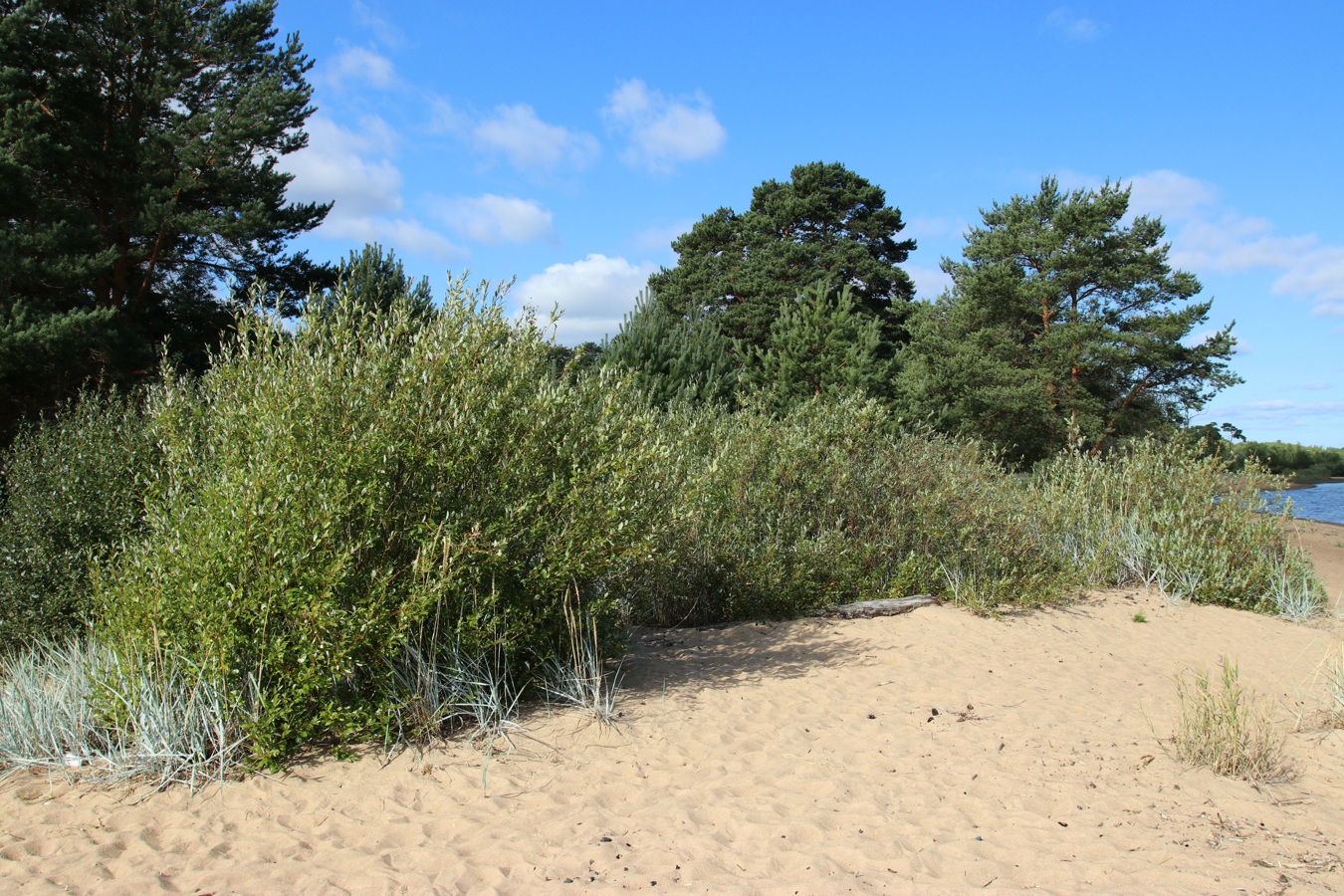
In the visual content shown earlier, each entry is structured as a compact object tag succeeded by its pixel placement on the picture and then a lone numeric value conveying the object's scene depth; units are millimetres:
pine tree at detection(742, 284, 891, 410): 17062
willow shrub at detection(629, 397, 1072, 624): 7875
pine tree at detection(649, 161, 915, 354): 30078
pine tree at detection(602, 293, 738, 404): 15914
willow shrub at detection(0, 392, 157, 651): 6270
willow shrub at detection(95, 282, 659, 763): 4555
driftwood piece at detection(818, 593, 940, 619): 8164
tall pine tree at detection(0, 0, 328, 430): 13508
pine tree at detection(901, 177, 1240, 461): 22828
